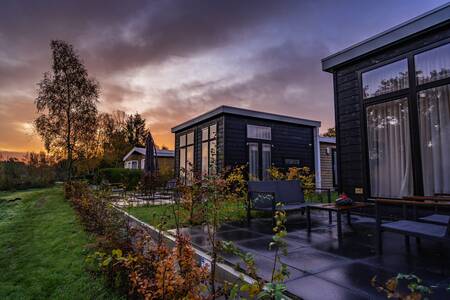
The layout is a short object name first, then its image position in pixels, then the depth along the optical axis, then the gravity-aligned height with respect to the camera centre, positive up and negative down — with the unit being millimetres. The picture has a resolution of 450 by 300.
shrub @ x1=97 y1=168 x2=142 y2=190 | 15809 -311
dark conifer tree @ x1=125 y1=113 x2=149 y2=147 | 34562 +5489
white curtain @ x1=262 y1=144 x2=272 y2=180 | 10953 +441
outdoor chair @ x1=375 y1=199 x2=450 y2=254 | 2371 -614
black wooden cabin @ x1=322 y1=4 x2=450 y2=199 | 4188 +1077
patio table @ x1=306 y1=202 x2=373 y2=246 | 3471 -571
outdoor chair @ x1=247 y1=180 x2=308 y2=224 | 4961 -516
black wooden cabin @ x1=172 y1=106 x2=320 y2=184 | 10086 +1279
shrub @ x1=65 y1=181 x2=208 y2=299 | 1650 -742
